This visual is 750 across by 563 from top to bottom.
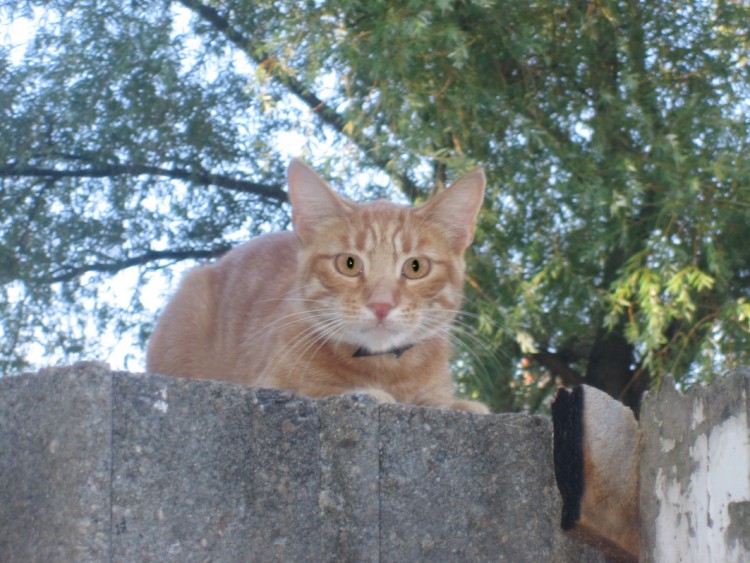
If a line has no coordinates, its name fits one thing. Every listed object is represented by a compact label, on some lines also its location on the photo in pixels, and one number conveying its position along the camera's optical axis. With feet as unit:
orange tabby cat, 11.07
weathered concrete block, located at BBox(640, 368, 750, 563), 6.67
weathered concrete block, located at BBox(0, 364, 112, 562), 6.30
